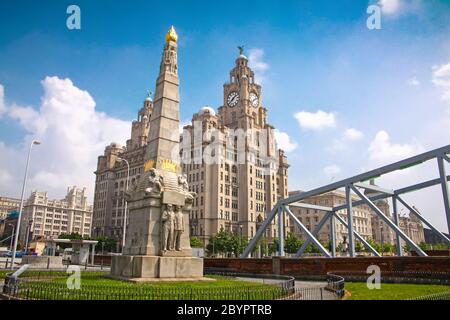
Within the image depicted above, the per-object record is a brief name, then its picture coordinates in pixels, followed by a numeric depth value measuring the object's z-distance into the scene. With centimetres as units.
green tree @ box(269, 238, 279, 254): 8575
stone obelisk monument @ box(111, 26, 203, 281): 1814
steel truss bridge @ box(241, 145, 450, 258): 2475
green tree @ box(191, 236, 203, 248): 7562
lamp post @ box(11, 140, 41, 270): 2998
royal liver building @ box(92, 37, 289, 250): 8756
